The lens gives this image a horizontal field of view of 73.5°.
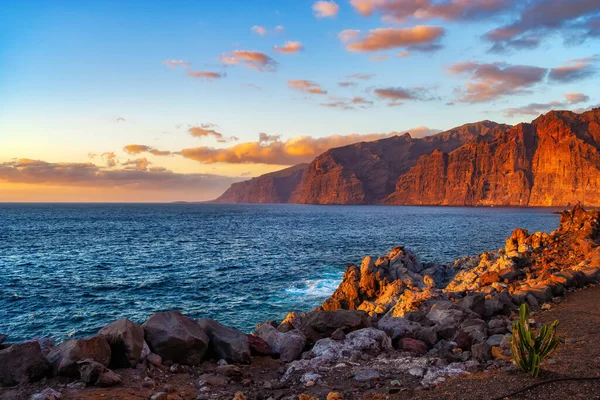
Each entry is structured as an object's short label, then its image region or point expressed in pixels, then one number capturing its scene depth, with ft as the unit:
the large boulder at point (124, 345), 32.63
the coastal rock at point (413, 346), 39.60
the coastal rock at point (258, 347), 39.86
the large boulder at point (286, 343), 39.73
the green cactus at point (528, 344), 26.27
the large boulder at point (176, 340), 34.81
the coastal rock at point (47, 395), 25.81
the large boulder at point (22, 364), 29.19
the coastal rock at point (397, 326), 42.93
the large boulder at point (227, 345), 37.19
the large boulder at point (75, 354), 29.71
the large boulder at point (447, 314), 46.10
